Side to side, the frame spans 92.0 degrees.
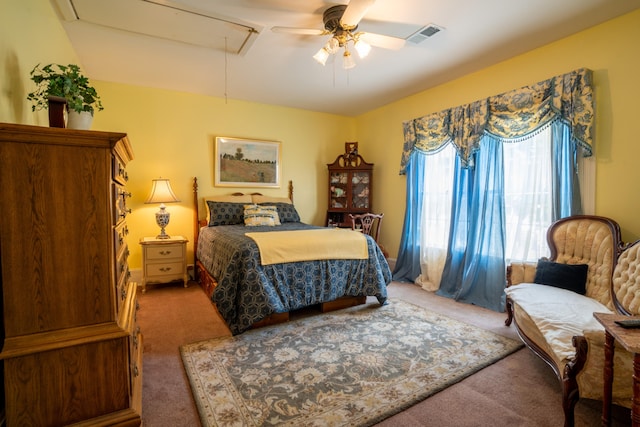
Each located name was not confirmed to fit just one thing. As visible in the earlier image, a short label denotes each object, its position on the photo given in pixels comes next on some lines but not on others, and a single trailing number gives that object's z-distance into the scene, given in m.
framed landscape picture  4.46
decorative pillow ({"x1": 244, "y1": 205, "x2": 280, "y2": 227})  3.96
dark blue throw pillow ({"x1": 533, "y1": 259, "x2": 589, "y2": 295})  2.38
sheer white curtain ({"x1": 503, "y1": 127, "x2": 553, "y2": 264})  2.95
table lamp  3.78
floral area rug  1.65
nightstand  3.70
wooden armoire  1.19
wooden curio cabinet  4.93
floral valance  2.60
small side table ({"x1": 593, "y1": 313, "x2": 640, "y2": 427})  1.17
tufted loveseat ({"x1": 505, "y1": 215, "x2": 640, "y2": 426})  1.46
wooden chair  4.46
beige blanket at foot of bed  2.66
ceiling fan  2.28
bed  2.52
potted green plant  1.43
